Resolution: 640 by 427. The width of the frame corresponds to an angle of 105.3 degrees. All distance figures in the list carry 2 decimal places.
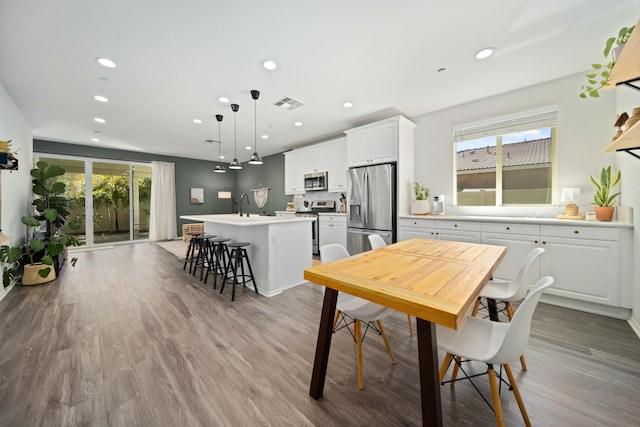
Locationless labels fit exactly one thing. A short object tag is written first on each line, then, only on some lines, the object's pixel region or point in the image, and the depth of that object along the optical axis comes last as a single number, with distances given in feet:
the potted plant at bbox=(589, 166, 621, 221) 8.31
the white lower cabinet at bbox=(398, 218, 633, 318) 7.84
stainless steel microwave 18.29
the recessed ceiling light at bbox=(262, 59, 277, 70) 8.62
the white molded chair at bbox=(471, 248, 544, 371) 5.83
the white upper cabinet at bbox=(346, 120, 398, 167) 13.42
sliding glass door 20.21
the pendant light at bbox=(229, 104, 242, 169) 12.29
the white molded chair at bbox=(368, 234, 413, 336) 8.45
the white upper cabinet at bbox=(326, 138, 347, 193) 16.94
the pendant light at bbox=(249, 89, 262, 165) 10.77
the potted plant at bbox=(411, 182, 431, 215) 12.96
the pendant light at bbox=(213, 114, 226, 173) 13.84
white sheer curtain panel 23.72
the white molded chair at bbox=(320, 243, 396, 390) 5.17
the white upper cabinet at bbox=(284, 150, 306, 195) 20.30
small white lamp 9.46
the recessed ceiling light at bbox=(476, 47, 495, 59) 8.04
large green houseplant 11.28
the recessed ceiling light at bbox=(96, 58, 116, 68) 8.43
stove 18.02
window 10.70
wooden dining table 3.38
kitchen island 10.40
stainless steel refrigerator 13.34
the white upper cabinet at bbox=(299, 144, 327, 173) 18.33
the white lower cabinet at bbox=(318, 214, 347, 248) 15.99
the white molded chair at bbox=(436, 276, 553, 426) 3.52
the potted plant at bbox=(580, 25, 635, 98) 4.51
